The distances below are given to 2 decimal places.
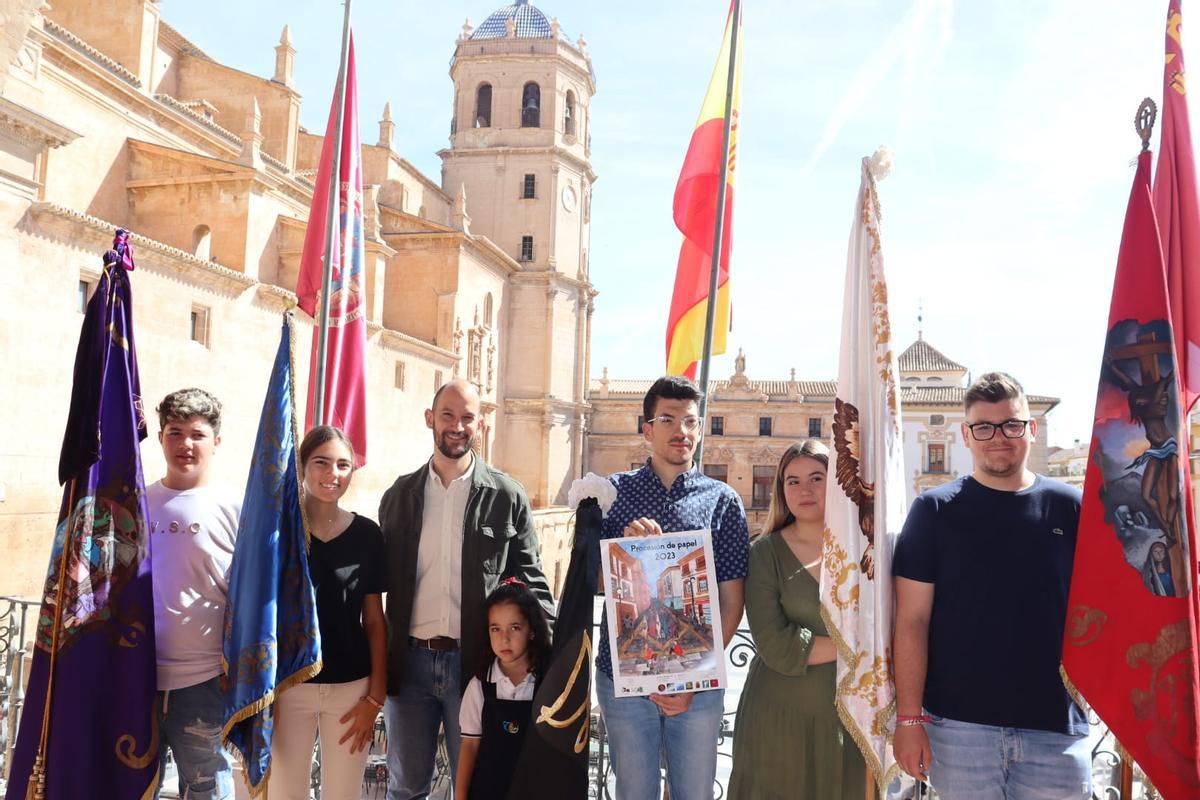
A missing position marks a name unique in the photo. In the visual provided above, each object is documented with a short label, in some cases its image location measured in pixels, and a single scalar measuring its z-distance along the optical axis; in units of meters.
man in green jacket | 3.60
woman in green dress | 3.16
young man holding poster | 3.19
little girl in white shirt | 3.29
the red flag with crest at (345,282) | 6.21
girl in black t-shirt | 3.42
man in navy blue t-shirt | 2.86
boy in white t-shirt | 3.40
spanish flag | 5.86
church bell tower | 36.94
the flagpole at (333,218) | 5.80
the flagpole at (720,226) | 5.42
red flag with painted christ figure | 2.71
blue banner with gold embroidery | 3.26
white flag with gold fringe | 3.01
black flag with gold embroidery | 3.20
